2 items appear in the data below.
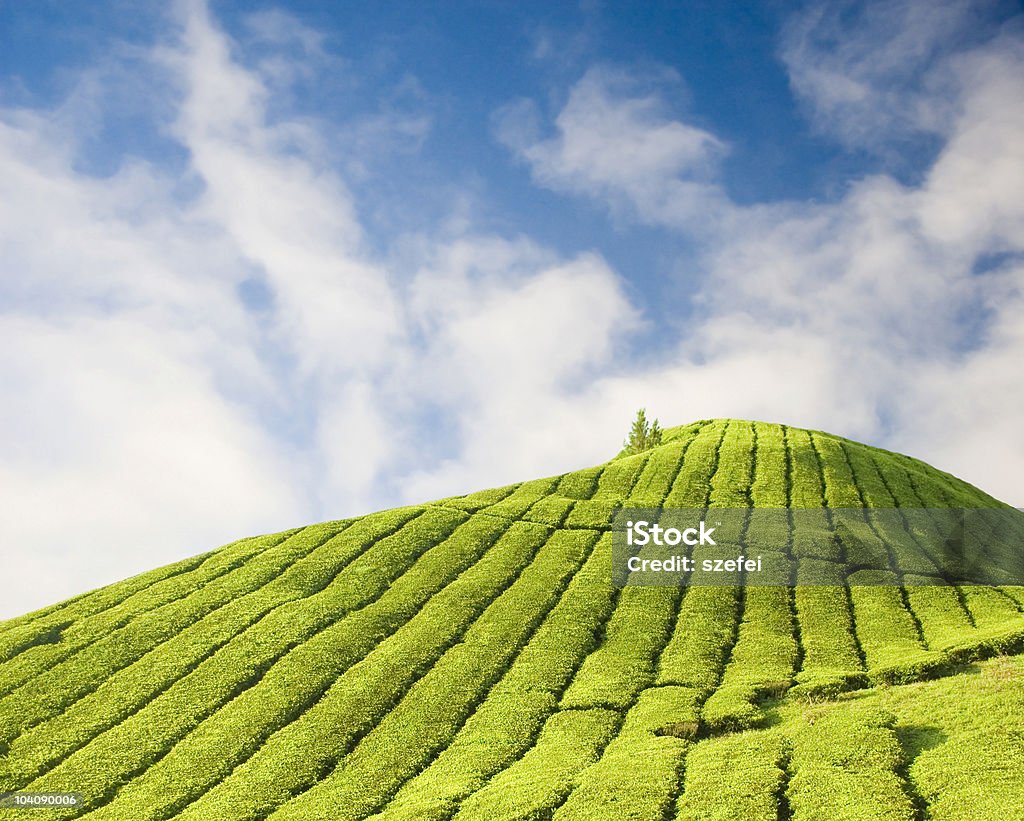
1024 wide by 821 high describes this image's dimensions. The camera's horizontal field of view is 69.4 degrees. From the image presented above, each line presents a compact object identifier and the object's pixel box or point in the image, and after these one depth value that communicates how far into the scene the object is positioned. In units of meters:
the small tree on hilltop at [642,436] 86.19
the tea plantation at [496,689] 24.94
